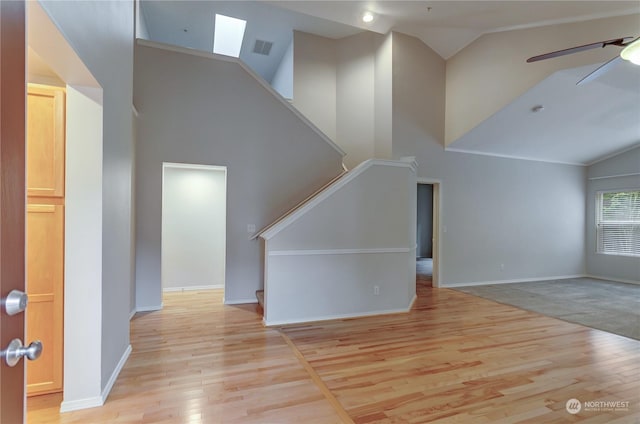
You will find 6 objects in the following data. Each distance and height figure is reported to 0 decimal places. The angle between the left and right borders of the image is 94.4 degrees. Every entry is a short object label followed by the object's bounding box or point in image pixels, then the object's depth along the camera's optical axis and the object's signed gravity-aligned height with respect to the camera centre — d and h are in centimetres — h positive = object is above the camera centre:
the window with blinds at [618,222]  649 -17
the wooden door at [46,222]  207 -10
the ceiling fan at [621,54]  211 +132
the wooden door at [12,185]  73 +6
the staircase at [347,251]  366 -52
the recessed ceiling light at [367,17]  498 +333
